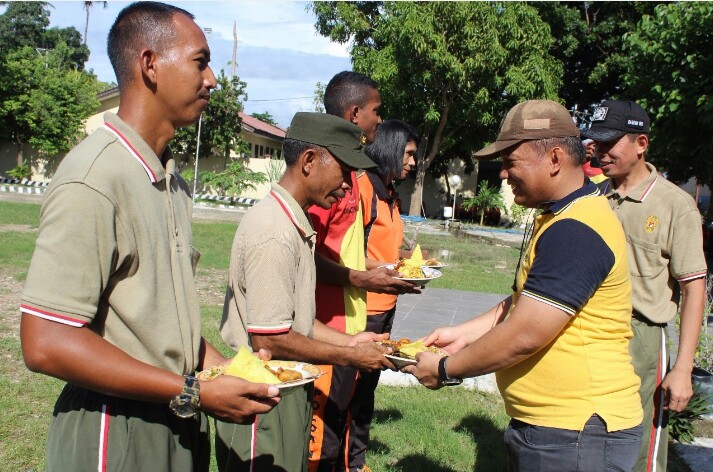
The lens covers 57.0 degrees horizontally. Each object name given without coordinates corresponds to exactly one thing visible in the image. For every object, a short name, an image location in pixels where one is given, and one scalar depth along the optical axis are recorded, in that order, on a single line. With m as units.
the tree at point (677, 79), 10.25
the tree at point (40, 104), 32.81
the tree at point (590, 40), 27.61
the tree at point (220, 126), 33.56
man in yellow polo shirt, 2.36
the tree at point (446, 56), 23.81
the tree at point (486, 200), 32.34
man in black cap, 3.61
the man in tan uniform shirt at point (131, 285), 1.70
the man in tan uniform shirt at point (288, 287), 2.65
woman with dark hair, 4.44
